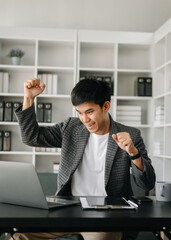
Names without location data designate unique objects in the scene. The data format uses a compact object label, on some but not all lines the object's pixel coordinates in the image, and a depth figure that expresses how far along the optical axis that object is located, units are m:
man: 1.86
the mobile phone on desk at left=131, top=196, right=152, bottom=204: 1.60
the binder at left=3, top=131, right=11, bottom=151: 4.15
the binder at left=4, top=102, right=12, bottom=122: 4.17
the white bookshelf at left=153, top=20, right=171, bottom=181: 3.88
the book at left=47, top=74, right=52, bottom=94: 4.24
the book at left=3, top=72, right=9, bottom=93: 4.21
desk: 1.18
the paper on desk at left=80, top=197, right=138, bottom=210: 1.35
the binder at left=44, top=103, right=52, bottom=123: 4.21
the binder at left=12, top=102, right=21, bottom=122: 4.18
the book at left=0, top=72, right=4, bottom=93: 4.22
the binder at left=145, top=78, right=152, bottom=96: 4.30
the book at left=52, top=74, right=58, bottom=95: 4.23
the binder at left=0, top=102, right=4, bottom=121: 4.18
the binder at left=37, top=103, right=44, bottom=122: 4.20
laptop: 1.34
